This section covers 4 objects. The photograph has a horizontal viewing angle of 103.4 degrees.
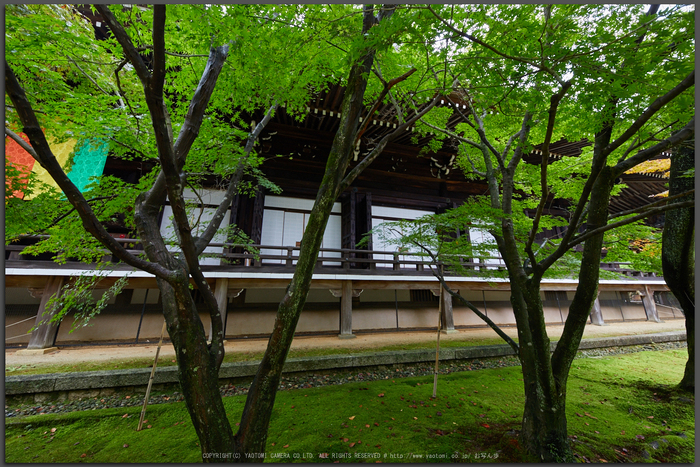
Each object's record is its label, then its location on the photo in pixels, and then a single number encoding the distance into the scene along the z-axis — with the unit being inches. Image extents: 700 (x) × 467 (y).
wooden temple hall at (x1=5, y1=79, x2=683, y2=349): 275.4
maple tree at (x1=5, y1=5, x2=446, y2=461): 89.3
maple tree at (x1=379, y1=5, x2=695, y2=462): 84.0
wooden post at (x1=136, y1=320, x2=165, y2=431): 152.4
